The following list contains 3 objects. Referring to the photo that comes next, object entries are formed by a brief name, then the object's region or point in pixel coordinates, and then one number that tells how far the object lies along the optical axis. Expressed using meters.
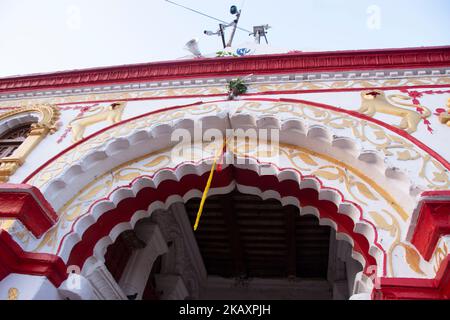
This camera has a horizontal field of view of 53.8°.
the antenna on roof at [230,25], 7.35
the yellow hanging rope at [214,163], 3.69
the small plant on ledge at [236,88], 4.65
